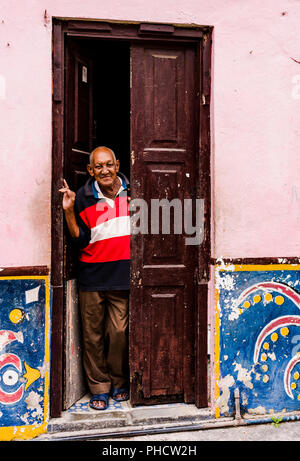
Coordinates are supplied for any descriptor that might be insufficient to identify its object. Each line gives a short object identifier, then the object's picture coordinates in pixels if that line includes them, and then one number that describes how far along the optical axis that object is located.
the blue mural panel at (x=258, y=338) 3.30
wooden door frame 3.13
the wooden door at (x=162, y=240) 3.33
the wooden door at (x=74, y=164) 3.31
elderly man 3.37
